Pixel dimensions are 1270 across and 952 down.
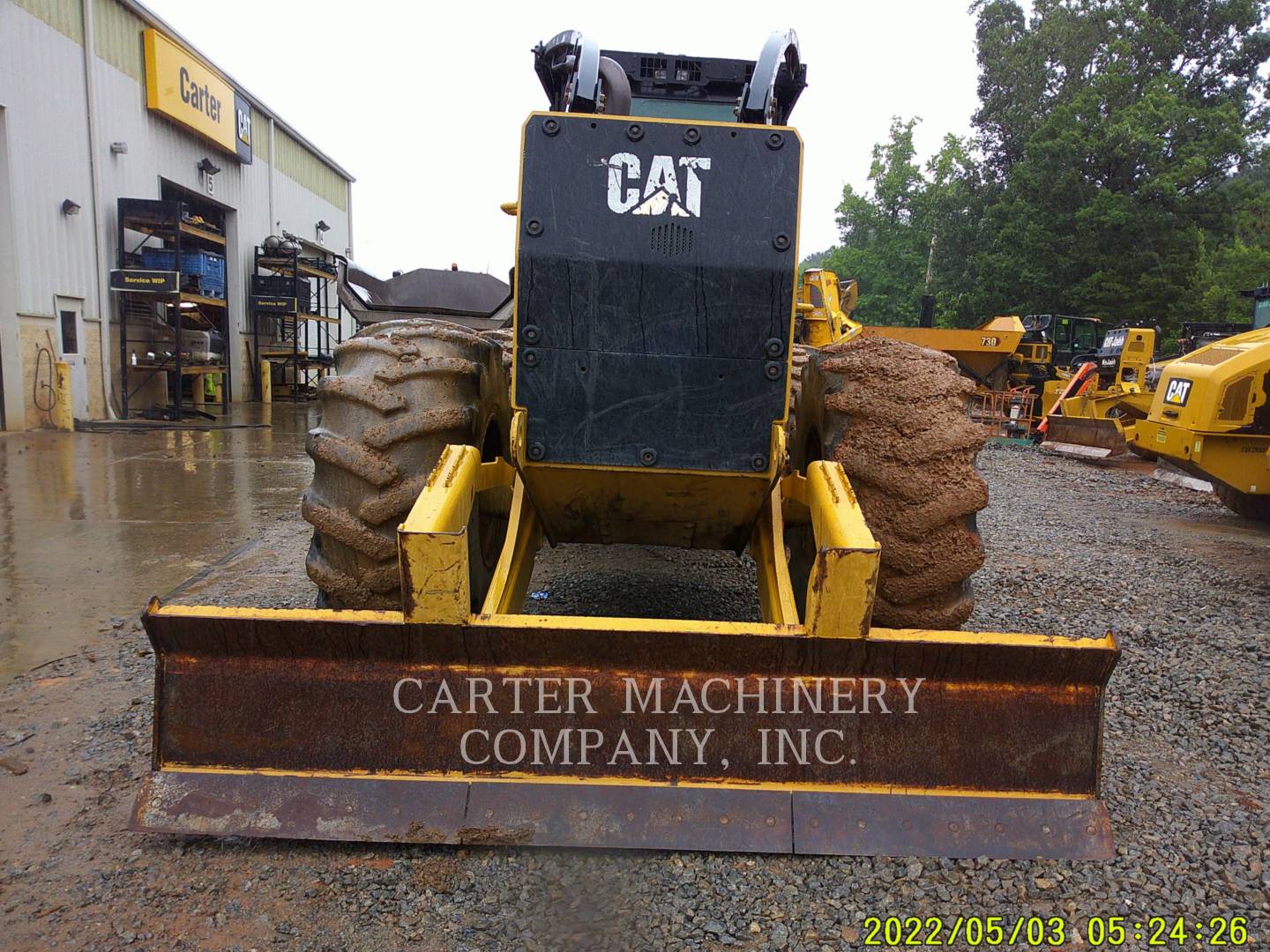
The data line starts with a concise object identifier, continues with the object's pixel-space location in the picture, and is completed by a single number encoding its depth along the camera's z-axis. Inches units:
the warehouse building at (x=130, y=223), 562.3
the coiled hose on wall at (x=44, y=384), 572.7
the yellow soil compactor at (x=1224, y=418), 327.0
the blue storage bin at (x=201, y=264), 754.2
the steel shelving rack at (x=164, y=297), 658.8
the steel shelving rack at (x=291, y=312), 901.8
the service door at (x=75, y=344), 601.9
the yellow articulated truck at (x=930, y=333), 536.7
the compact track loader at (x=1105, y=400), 581.9
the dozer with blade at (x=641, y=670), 101.7
